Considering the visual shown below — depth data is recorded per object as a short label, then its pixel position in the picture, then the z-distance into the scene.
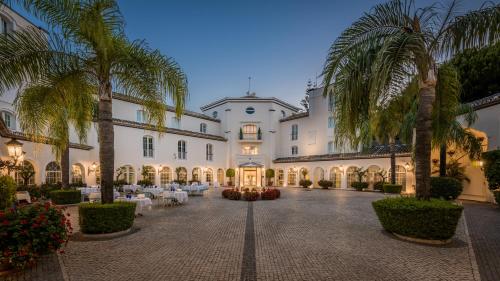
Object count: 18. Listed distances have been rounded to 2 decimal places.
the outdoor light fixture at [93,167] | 19.97
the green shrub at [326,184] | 25.53
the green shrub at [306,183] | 26.88
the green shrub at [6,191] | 6.60
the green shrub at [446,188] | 13.63
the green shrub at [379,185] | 21.47
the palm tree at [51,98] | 6.93
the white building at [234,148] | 15.67
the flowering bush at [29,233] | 4.23
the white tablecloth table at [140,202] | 10.38
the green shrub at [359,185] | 22.80
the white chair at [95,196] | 12.53
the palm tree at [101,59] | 5.95
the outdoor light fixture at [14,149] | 9.84
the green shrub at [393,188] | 19.11
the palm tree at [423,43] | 5.80
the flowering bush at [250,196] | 15.37
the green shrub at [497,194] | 11.02
